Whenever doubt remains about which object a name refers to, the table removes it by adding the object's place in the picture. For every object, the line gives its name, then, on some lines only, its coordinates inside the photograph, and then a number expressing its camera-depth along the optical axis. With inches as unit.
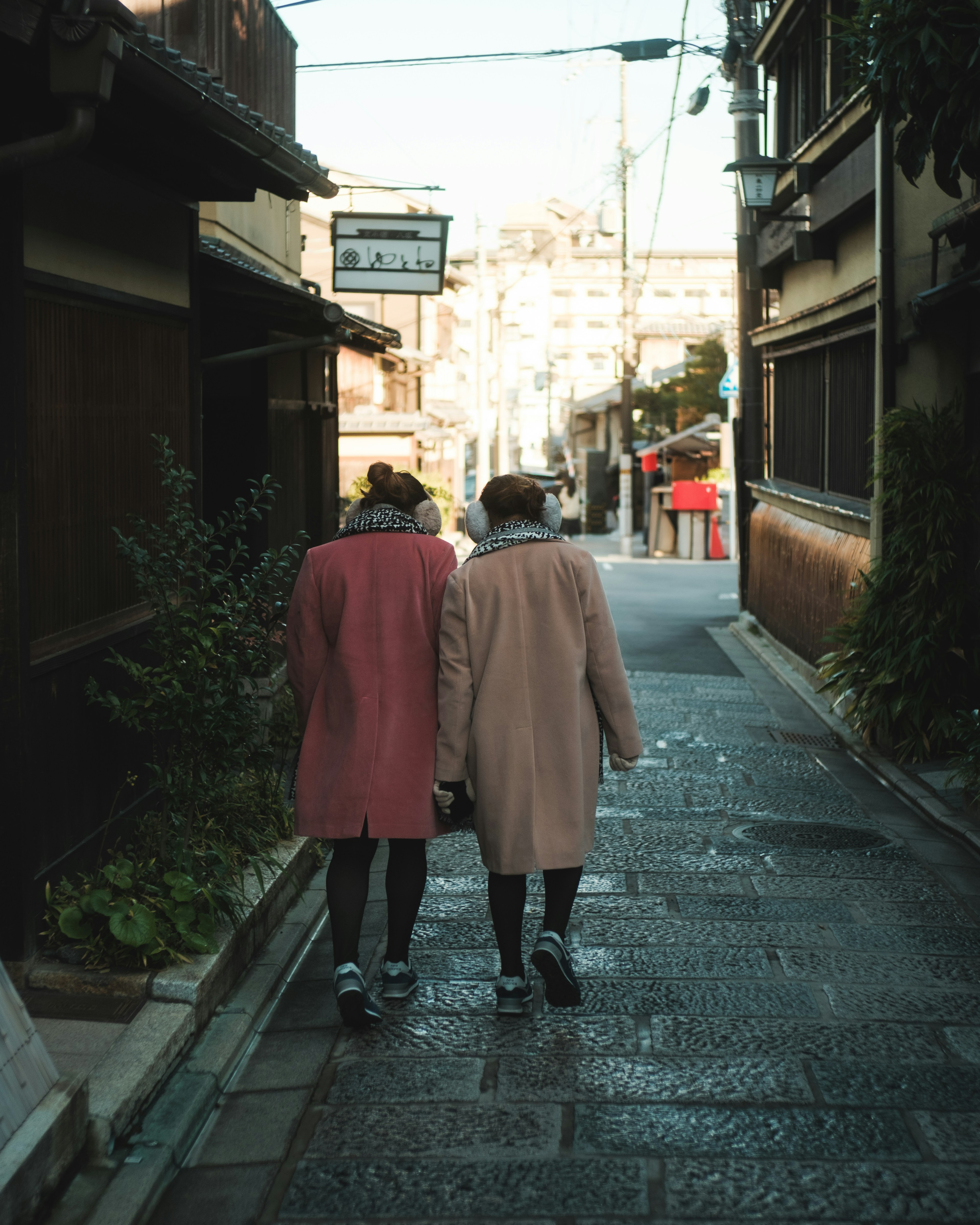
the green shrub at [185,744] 193.9
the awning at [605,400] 2245.3
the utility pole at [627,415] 1491.1
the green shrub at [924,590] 375.2
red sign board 1390.3
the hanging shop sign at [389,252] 600.1
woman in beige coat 186.9
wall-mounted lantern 564.1
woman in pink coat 187.5
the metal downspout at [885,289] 411.5
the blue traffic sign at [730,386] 1115.9
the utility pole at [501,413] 1724.9
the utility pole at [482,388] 1378.0
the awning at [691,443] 1498.5
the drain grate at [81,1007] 181.9
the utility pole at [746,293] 644.1
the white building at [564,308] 3484.3
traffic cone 1409.9
